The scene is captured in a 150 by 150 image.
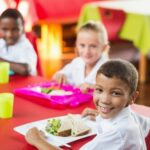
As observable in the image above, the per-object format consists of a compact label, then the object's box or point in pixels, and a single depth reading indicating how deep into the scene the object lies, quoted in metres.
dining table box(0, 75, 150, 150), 1.83
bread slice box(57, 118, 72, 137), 1.88
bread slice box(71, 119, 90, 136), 1.89
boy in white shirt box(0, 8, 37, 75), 2.39
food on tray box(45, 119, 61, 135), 1.90
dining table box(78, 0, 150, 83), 4.34
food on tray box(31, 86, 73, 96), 2.30
